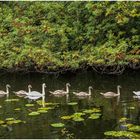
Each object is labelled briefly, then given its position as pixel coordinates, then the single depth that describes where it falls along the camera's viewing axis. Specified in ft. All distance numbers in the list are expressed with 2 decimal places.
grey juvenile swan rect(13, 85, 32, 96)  70.22
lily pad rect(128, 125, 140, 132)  50.44
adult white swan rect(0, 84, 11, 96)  71.77
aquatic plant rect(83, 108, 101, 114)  58.70
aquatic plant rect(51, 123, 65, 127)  53.22
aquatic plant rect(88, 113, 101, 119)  56.03
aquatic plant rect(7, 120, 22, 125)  54.61
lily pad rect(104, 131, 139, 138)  48.73
